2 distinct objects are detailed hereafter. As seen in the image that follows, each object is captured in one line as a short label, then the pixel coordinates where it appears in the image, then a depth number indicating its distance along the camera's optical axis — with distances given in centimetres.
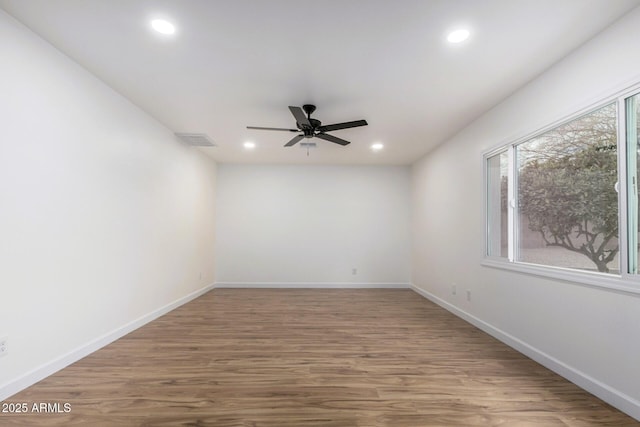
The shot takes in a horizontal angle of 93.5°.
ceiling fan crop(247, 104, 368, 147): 304
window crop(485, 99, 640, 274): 209
